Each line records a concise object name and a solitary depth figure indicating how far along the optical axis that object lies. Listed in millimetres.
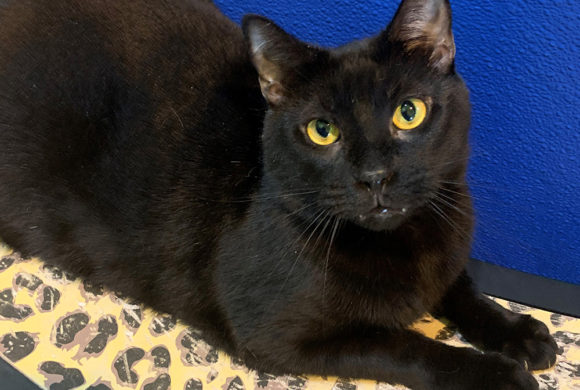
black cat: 596
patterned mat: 663
